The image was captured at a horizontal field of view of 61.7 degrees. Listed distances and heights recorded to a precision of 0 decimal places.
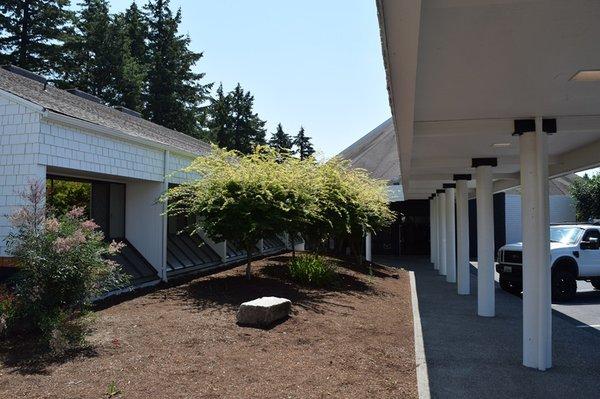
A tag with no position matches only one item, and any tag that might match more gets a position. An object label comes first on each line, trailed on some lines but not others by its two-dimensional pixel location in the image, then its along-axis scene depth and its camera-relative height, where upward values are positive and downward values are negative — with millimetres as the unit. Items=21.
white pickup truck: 13539 -1027
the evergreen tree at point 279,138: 57625 +9913
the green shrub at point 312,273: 11906 -1183
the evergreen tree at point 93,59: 33938 +11348
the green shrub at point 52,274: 6660 -672
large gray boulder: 7629 -1365
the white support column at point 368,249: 20731 -1041
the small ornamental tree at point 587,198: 33000 +1753
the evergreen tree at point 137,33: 41625 +15905
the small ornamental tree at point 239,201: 10617 +496
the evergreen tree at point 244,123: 51000 +10445
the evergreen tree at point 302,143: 61003 +9908
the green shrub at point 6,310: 6746 -1170
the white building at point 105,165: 8930 +1195
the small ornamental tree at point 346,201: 13484 +663
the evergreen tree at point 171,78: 39312 +11971
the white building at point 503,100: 3615 +1443
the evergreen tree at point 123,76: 34719 +10332
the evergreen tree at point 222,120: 49562 +10524
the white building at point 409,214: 30016 +609
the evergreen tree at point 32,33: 30516 +11928
